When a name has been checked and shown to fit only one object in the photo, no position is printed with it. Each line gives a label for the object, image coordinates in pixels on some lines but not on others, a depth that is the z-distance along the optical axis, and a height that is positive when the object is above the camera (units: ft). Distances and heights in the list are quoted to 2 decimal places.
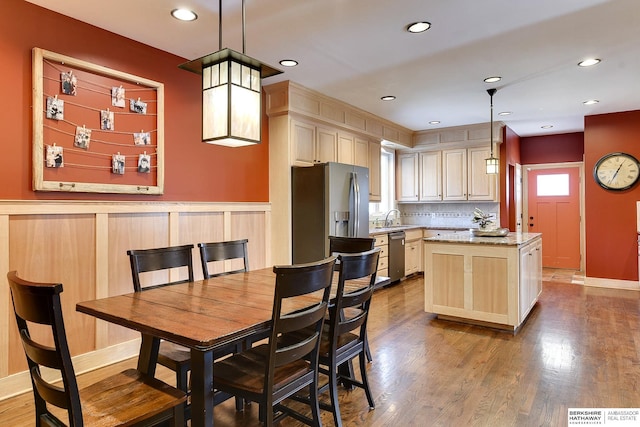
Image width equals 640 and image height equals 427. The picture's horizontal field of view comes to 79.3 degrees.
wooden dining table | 4.82 -1.42
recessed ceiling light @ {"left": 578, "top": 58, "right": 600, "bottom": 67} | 12.03 +4.77
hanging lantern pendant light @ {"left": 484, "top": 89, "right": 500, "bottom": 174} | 15.79 +1.99
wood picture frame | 8.68 +2.19
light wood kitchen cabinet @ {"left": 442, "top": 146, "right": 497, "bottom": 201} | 20.84 +2.07
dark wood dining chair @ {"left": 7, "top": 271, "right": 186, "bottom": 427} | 4.15 -2.33
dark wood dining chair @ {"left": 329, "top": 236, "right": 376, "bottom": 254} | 9.67 -0.78
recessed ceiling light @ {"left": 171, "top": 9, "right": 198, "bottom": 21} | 8.88 +4.71
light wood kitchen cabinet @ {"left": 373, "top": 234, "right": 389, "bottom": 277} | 18.22 -1.90
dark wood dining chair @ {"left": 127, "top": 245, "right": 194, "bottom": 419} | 6.42 -1.01
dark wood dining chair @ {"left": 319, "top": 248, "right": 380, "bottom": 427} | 6.62 -1.99
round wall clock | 18.21 +2.00
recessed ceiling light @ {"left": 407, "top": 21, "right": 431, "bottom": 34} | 9.52 +4.71
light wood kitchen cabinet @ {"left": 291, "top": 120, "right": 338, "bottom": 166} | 14.79 +2.90
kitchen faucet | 22.29 -0.39
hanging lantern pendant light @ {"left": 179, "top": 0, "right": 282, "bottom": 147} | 5.87 +1.86
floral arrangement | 14.07 -0.23
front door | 23.98 +0.02
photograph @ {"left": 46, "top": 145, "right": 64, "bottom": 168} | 8.77 +1.37
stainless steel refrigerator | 14.24 +0.29
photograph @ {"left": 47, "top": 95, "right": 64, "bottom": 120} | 8.79 +2.50
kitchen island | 11.99 -2.13
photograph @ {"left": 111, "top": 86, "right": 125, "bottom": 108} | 9.99 +3.12
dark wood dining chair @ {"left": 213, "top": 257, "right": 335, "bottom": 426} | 5.20 -2.32
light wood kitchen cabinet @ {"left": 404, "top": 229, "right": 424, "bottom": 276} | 20.53 -2.08
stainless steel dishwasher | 19.01 -2.06
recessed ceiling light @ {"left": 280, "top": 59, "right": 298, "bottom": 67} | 11.98 +4.81
